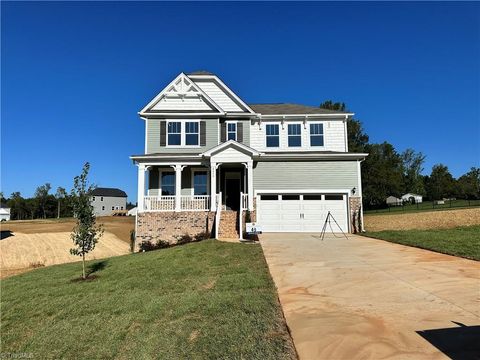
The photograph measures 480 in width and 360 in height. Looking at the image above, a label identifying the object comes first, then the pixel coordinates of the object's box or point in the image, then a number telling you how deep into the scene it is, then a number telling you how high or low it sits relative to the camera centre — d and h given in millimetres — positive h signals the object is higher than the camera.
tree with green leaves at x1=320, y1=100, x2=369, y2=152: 49688 +11320
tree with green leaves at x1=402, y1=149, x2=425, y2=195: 65812 +6989
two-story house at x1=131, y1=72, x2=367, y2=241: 17625 +2381
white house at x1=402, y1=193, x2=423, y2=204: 62356 +1826
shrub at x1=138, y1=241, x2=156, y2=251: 17033 -1967
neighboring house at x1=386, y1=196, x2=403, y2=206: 73669 +1301
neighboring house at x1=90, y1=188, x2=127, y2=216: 76125 +1988
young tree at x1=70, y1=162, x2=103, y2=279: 9953 -205
